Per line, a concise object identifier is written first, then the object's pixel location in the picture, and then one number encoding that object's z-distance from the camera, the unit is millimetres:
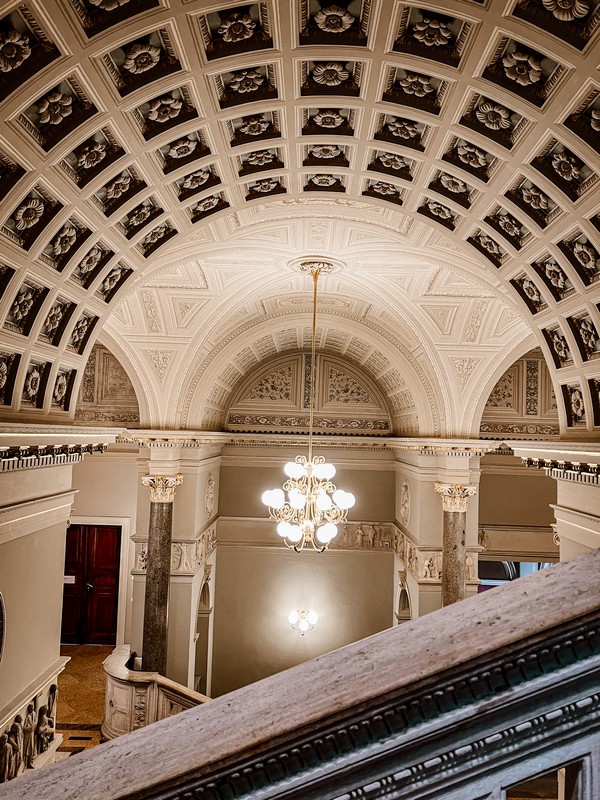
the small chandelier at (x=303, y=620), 15703
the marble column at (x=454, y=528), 11893
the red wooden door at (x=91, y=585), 17000
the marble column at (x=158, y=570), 11641
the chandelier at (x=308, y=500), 9422
